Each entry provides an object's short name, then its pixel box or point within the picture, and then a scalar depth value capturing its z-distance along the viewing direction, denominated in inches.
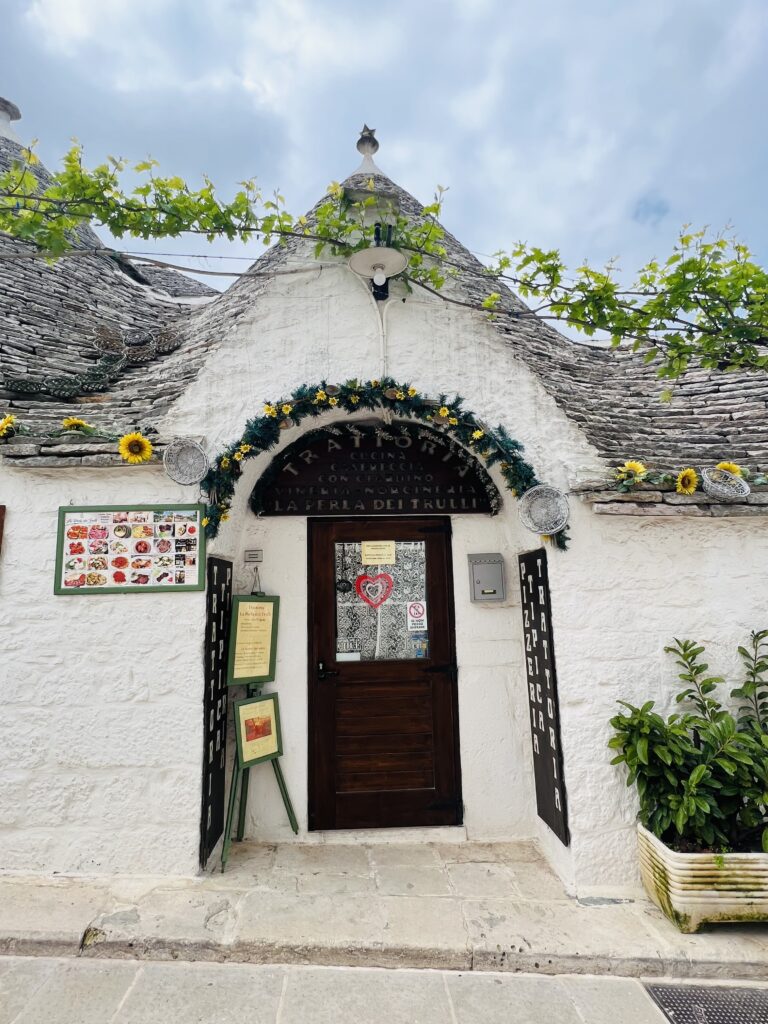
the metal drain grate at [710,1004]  95.7
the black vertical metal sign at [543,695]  138.5
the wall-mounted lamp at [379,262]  146.6
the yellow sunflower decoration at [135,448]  134.4
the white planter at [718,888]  113.2
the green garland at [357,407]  144.9
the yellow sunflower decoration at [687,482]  138.9
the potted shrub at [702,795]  113.7
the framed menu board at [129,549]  138.9
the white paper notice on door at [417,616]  165.6
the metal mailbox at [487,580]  164.6
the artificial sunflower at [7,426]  139.6
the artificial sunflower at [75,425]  140.7
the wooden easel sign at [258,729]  145.2
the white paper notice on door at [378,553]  167.0
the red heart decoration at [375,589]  166.2
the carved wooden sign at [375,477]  164.2
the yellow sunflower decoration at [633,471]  138.9
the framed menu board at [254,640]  148.4
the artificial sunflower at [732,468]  143.7
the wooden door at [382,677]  157.2
